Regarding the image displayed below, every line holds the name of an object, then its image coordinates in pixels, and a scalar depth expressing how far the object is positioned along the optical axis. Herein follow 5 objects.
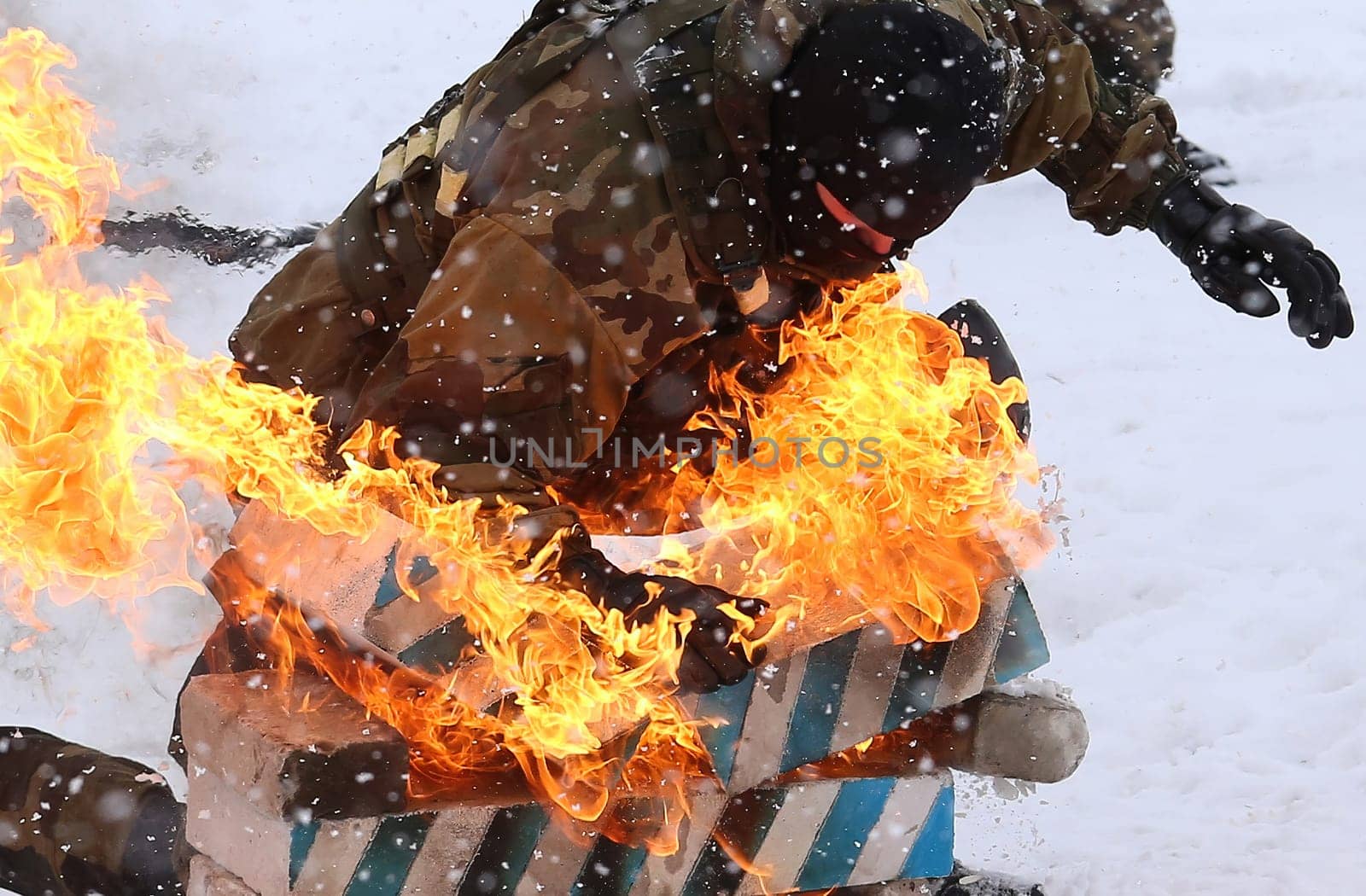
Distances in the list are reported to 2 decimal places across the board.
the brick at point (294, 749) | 4.52
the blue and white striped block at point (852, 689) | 5.13
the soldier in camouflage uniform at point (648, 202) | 4.82
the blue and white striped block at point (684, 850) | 4.72
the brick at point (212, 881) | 4.94
